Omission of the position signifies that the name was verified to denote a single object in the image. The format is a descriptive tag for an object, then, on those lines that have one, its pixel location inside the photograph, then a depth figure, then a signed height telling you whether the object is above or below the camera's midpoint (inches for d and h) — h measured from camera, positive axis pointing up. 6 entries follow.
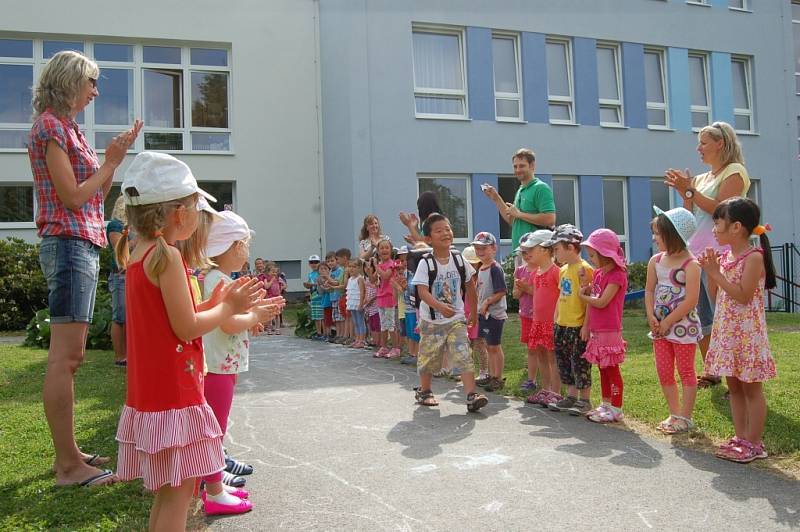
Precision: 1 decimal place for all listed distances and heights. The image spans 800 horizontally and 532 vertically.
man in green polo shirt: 273.7 +34.3
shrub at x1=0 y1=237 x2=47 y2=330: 558.6 +16.2
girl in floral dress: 167.0 -11.5
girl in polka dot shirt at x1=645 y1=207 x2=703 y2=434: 194.7 -7.6
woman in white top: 215.2 +31.1
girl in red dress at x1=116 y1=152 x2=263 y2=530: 102.3 -8.7
